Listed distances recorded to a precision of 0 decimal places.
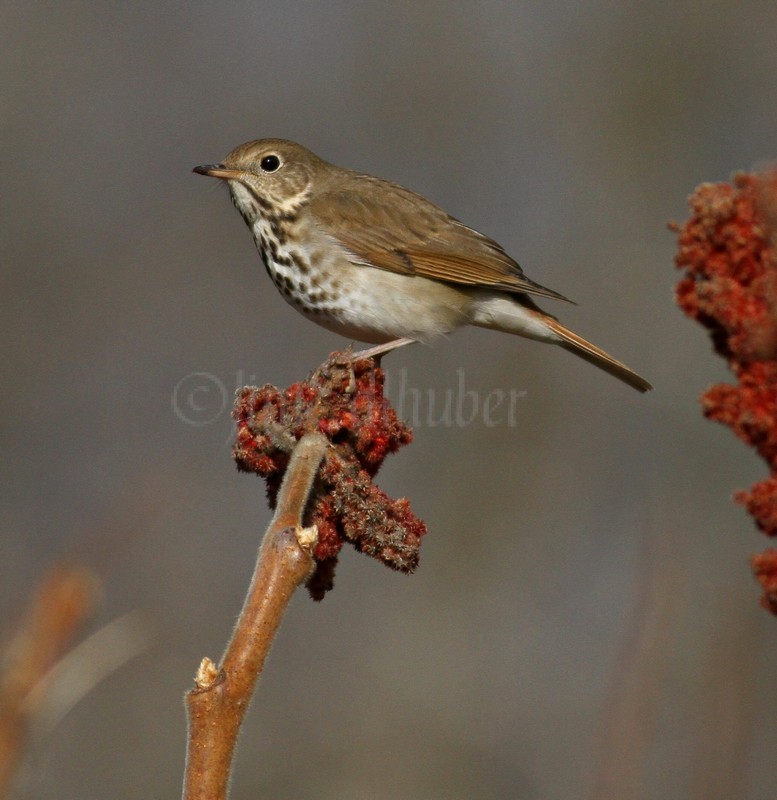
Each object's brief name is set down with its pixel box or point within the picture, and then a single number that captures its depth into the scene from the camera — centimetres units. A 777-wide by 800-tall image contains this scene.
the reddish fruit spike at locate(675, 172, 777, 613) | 509
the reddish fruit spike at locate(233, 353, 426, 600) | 629
